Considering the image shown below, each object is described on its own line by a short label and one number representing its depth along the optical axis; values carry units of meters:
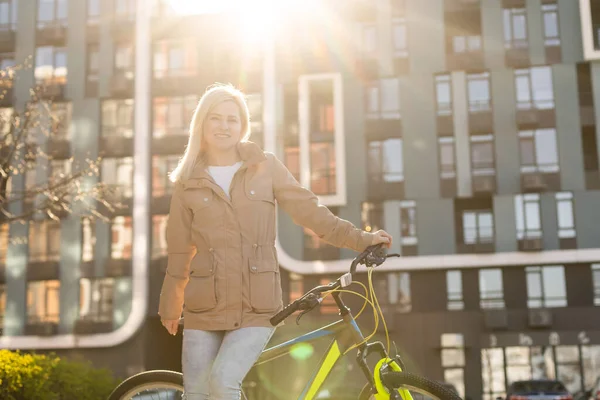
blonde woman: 4.69
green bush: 9.27
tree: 17.89
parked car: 21.78
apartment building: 36.81
